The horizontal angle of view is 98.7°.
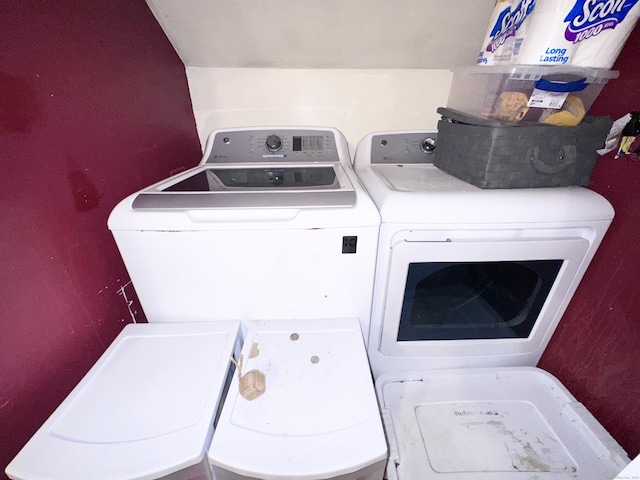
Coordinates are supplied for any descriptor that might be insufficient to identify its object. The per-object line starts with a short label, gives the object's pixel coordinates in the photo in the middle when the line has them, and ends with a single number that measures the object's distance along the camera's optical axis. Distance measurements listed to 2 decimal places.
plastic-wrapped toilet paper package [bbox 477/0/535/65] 0.82
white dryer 0.82
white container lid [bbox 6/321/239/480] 0.55
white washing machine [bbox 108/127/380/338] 0.79
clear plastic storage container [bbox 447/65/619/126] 0.80
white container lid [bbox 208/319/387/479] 0.57
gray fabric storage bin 0.82
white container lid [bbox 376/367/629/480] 0.82
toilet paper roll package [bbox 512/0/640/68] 0.71
